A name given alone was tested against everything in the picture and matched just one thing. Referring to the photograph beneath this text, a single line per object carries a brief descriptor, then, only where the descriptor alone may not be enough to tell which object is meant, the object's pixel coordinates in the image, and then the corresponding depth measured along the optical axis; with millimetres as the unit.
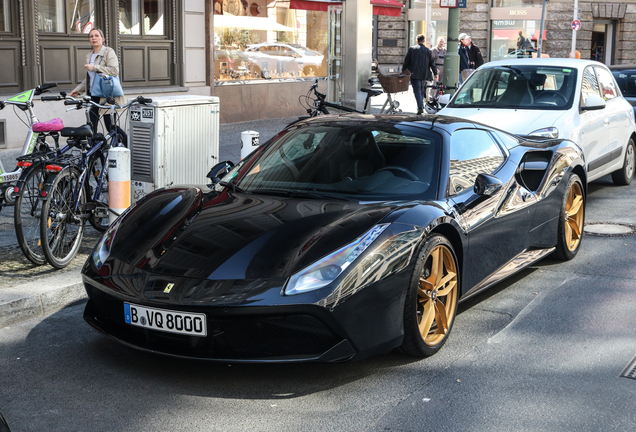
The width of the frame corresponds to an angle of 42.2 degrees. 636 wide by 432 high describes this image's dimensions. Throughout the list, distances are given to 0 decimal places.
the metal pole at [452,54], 15562
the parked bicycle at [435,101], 14233
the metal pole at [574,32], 33038
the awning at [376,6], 18266
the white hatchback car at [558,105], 9031
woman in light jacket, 9961
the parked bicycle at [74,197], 5969
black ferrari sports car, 3883
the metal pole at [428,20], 35844
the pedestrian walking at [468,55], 20922
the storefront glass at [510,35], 37312
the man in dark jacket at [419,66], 18016
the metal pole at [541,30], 34250
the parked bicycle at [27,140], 6262
